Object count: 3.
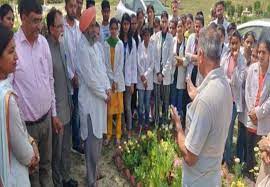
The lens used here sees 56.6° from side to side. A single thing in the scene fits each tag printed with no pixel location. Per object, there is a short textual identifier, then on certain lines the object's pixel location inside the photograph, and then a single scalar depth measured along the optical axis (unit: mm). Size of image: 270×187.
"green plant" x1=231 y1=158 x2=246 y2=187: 2497
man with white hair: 1629
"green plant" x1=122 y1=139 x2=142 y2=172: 2994
